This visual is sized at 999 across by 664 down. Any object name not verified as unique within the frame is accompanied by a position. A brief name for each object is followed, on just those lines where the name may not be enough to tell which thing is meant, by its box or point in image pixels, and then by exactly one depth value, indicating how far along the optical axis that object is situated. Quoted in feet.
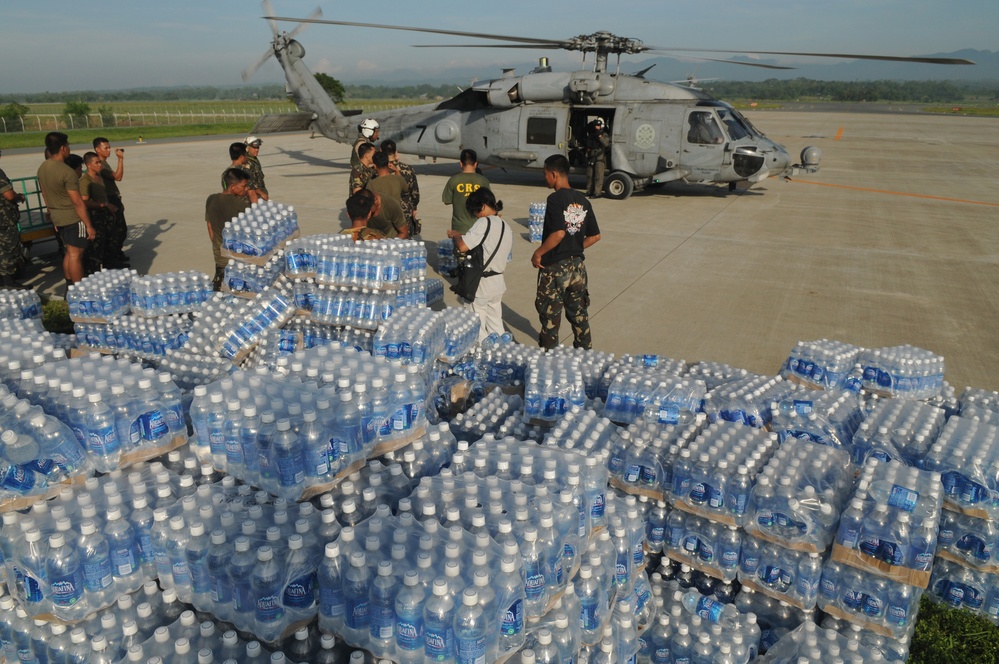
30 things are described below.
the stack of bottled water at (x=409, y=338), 18.61
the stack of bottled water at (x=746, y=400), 16.85
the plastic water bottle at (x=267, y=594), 9.29
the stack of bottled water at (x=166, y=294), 22.72
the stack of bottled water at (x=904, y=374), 19.19
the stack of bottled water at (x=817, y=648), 11.87
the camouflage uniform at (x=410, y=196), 32.35
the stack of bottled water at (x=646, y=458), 14.40
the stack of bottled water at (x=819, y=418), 16.19
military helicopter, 54.44
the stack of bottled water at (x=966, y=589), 13.41
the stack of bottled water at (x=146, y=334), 22.91
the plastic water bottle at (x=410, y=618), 8.46
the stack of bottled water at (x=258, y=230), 22.79
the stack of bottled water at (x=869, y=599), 12.53
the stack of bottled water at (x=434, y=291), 28.18
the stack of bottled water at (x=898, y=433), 14.83
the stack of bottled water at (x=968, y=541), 12.91
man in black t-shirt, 22.79
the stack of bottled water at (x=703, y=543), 13.78
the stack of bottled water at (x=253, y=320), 19.31
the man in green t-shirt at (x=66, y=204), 28.73
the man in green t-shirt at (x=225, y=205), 25.79
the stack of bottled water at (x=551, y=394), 17.48
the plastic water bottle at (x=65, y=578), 9.53
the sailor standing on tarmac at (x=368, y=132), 35.60
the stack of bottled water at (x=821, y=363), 19.58
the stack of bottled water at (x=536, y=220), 42.57
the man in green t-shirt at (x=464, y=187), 28.96
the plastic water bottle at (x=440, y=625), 8.34
